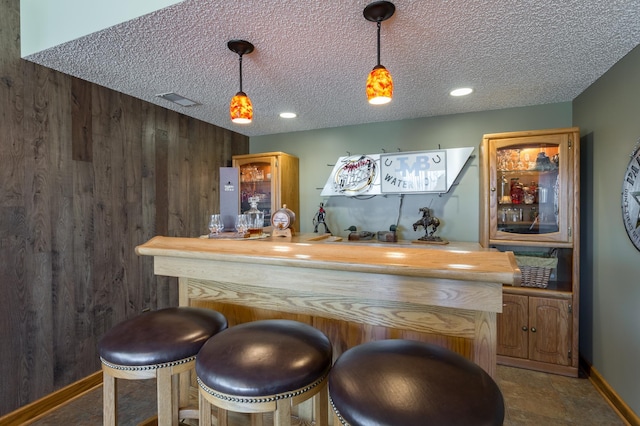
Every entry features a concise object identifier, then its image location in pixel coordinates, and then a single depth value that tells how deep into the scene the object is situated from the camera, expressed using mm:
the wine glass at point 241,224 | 2059
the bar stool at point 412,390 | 735
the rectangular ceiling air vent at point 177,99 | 2646
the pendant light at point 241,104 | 1824
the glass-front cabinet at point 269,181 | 3586
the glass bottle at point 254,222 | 2186
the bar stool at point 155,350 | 1159
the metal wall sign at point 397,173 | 3137
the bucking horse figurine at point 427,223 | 3059
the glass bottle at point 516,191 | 2771
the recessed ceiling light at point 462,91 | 2504
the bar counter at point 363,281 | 1108
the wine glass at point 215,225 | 2057
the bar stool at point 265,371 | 939
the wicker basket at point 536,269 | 2580
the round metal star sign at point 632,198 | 1818
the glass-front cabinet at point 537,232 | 2451
